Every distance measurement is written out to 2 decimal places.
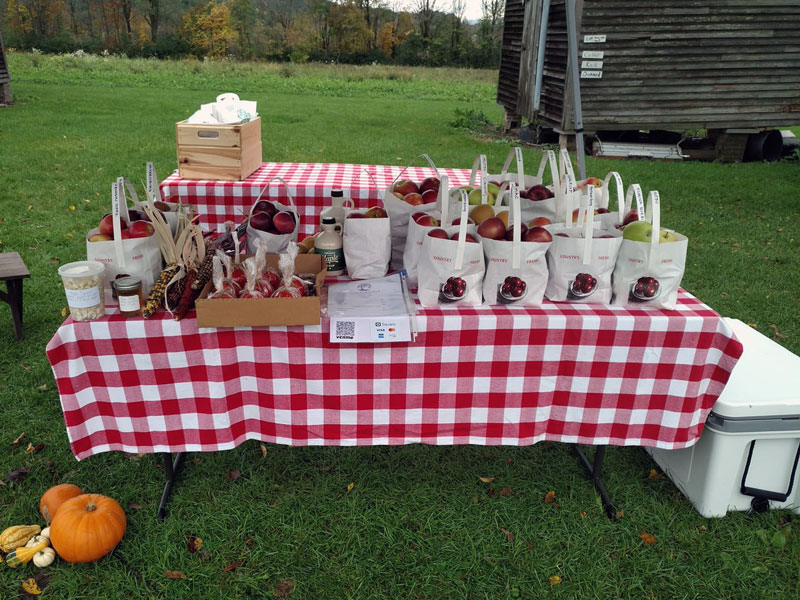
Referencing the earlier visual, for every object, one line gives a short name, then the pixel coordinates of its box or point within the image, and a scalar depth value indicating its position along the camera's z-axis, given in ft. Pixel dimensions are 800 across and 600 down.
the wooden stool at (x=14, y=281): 13.60
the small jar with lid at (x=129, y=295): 7.49
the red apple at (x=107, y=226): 8.11
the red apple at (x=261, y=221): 9.28
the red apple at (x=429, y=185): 10.72
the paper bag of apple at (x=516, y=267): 7.82
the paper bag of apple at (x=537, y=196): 9.95
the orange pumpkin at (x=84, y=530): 8.08
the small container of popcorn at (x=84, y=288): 7.30
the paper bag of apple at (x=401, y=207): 9.72
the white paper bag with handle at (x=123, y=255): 7.60
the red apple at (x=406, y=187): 10.54
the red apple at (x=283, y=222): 9.25
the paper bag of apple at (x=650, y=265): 7.91
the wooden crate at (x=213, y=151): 15.80
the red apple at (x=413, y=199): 9.89
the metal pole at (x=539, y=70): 40.38
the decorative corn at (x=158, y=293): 7.58
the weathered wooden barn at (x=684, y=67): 36.37
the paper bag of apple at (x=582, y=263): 7.93
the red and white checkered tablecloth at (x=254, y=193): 15.83
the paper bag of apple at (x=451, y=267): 7.75
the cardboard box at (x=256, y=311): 7.22
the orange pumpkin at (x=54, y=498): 8.64
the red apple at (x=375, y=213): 9.24
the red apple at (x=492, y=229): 8.17
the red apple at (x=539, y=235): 8.03
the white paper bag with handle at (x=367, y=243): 8.70
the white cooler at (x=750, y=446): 8.67
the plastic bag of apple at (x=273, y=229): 9.15
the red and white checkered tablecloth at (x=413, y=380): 7.82
